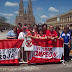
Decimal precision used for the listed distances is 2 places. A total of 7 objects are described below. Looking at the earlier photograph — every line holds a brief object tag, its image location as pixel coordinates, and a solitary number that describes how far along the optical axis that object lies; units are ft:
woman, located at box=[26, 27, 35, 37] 17.42
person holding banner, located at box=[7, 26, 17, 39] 19.75
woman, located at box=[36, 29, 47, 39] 17.89
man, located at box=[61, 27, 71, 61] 19.38
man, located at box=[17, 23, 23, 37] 20.76
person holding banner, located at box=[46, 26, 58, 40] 17.98
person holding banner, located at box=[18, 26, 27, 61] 18.08
